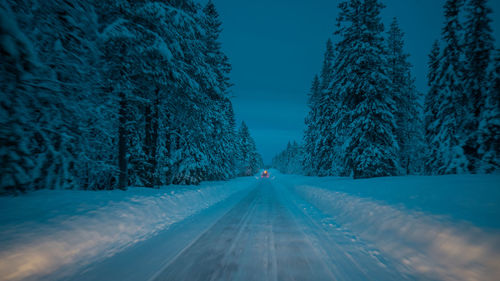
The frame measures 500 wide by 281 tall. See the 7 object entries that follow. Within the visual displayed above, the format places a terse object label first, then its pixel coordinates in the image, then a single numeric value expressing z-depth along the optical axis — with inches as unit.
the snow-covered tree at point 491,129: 561.9
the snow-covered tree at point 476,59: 629.9
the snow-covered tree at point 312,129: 1242.2
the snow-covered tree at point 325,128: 1034.1
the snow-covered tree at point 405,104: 887.7
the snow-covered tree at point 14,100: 172.1
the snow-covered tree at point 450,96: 642.2
